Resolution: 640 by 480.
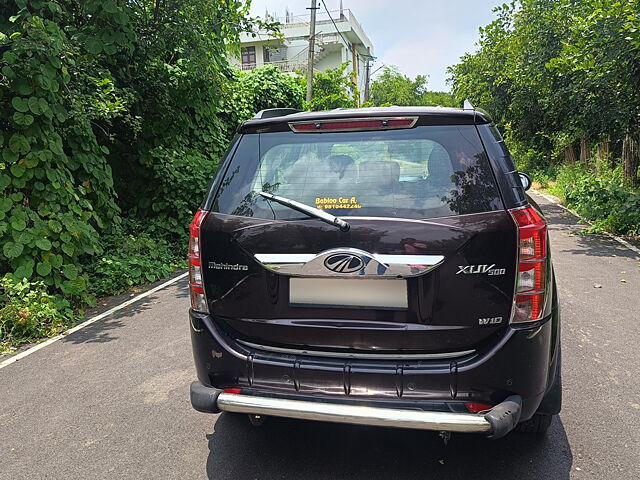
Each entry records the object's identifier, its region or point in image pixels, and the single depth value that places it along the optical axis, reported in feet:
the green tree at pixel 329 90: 73.00
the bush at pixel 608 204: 34.88
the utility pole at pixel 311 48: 66.44
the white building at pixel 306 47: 135.74
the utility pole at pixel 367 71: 132.62
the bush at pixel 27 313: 17.30
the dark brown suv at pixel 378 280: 7.90
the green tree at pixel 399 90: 233.76
